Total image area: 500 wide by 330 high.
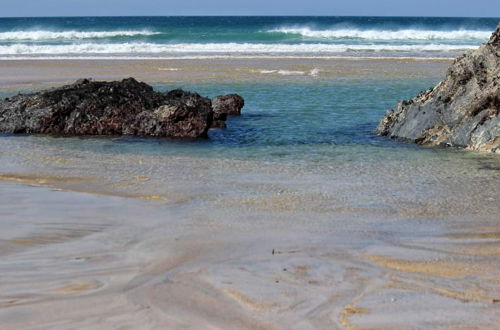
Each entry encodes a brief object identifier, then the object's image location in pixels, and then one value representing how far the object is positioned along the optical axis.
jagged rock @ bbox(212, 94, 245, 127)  12.86
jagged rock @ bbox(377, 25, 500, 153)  9.75
